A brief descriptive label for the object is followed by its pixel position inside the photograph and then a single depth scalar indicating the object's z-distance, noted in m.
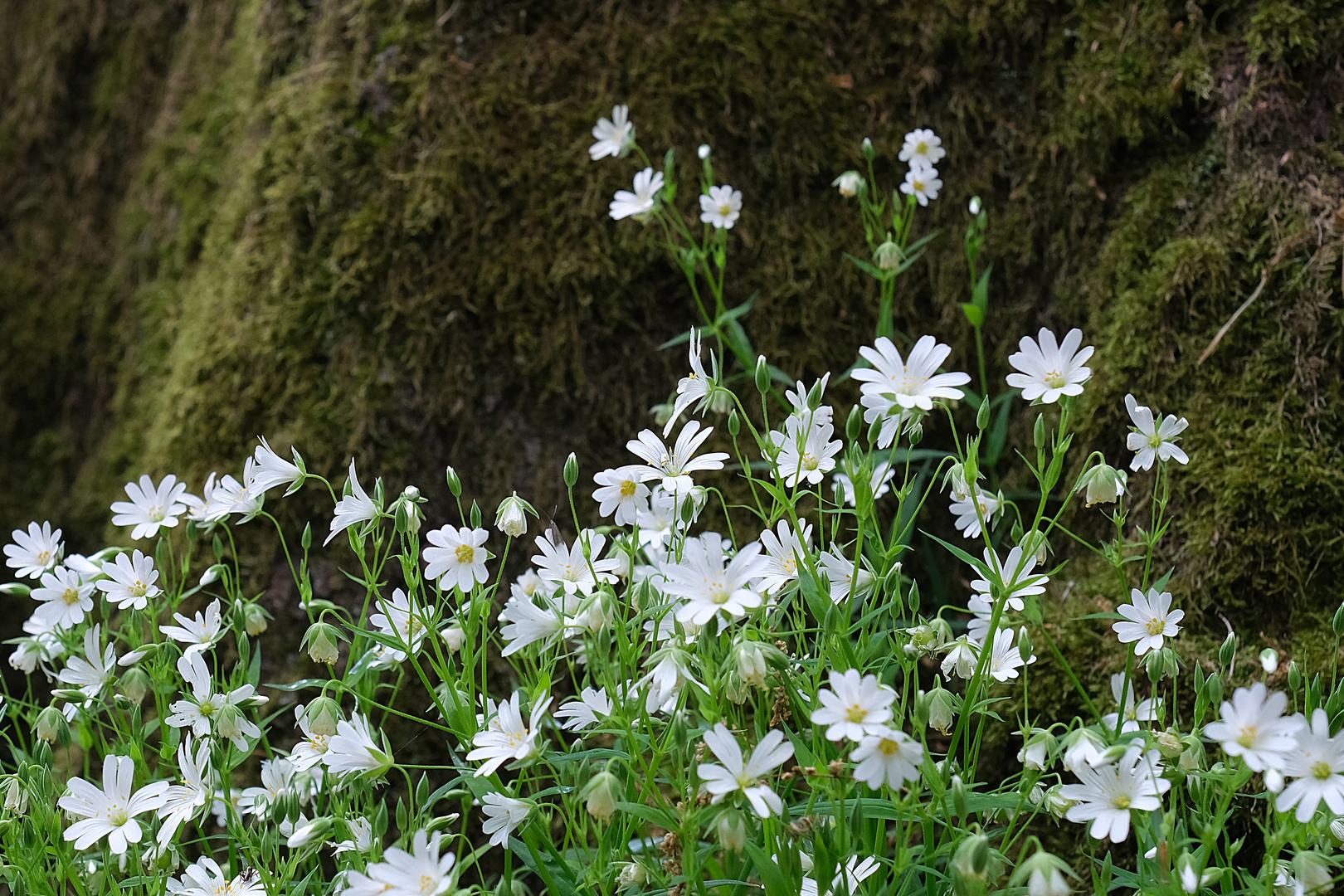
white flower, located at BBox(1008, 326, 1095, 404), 0.97
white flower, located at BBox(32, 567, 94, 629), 1.04
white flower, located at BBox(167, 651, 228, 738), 1.01
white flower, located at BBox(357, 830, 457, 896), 0.93
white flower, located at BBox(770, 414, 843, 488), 0.99
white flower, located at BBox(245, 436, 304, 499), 1.01
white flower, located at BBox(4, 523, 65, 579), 1.05
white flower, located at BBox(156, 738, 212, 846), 1.00
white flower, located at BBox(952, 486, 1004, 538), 1.00
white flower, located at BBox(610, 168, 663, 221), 1.17
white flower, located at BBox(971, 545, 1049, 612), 0.96
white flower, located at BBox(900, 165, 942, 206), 1.17
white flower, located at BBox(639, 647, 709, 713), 0.95
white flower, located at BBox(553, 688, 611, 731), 0.99
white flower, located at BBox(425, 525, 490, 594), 0.97
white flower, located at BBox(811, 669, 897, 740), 0.92
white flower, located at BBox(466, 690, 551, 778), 0.95
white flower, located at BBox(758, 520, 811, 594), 0.97
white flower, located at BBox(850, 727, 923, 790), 0.92
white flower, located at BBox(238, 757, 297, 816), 1.02
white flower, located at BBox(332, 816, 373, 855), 0.98
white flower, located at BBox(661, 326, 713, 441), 1.00
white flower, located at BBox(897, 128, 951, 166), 1.18
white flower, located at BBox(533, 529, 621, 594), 0.99
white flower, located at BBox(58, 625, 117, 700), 1.03
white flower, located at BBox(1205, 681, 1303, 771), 0.91
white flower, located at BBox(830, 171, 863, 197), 1.17
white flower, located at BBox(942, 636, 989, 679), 1.00
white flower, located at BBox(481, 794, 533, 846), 0.96
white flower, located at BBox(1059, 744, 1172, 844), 0.95
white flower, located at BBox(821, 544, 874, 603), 0.99
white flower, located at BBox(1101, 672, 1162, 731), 0.98
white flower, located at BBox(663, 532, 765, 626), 0.94
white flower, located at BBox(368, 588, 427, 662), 0.99
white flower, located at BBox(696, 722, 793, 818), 0.93
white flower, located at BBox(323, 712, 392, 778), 0.97
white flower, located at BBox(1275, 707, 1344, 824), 0.92
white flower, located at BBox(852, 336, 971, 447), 0.96
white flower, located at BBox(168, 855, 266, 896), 1.00
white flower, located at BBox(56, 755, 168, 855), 0.99
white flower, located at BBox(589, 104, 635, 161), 1.20
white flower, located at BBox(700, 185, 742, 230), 1.17
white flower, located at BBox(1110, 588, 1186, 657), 1.00
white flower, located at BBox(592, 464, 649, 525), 0.99
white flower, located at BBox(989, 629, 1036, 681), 1.01
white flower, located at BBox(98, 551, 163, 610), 1.03
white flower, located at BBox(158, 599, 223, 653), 1.03
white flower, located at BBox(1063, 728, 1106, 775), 0.94
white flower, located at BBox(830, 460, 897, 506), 0.98
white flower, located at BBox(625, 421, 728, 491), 0.98
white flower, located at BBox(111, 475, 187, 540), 1.05
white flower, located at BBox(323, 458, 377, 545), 0.99
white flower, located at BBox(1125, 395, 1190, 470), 1.00
